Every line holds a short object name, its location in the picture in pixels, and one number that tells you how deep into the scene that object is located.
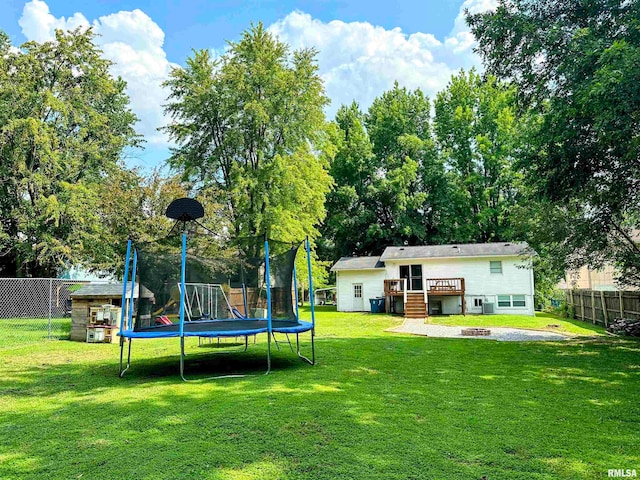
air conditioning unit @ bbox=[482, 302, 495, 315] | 21.61
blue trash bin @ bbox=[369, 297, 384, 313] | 22.67
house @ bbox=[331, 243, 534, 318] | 21.45
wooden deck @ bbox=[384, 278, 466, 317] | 19.98
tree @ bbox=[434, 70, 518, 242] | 29.27
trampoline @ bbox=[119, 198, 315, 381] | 6.68
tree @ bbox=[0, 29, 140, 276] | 19.12
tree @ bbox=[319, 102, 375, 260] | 30.28
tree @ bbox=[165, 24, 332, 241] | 18.86
